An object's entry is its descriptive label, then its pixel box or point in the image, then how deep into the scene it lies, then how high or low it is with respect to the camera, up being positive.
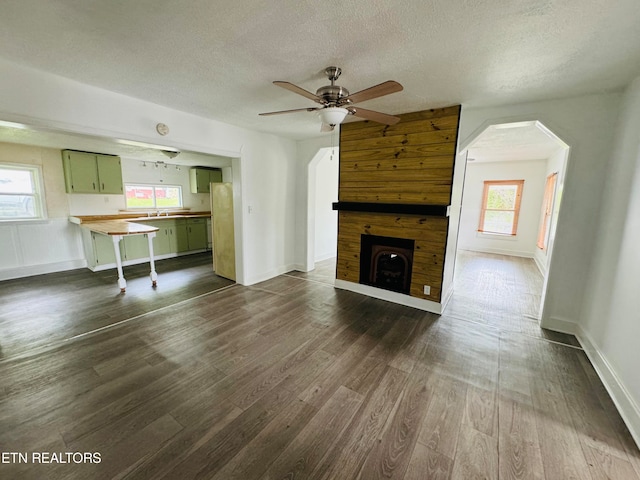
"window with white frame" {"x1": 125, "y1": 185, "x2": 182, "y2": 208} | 5.80 +0.08
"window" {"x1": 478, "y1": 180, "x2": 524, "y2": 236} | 6.77 +0.05
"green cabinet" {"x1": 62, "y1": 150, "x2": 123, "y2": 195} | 4.73 +0.49
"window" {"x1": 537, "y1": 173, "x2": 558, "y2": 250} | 5.50 +0.01
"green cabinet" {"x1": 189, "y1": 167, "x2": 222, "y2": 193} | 6.48 +0.58
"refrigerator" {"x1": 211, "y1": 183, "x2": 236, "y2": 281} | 4.35 -0.52
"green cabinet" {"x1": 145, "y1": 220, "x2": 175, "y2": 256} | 5.70 -0.87
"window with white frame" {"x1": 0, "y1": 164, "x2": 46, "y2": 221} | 4.35 +0.05
